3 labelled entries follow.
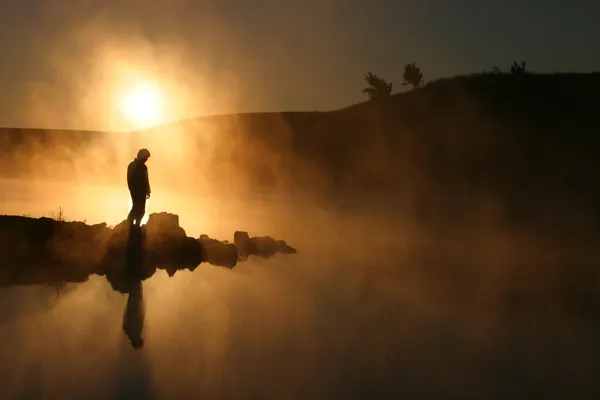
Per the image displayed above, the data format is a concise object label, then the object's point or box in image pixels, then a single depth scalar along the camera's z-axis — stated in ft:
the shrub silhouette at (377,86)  237.86
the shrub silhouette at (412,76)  238.68
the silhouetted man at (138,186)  37.76
